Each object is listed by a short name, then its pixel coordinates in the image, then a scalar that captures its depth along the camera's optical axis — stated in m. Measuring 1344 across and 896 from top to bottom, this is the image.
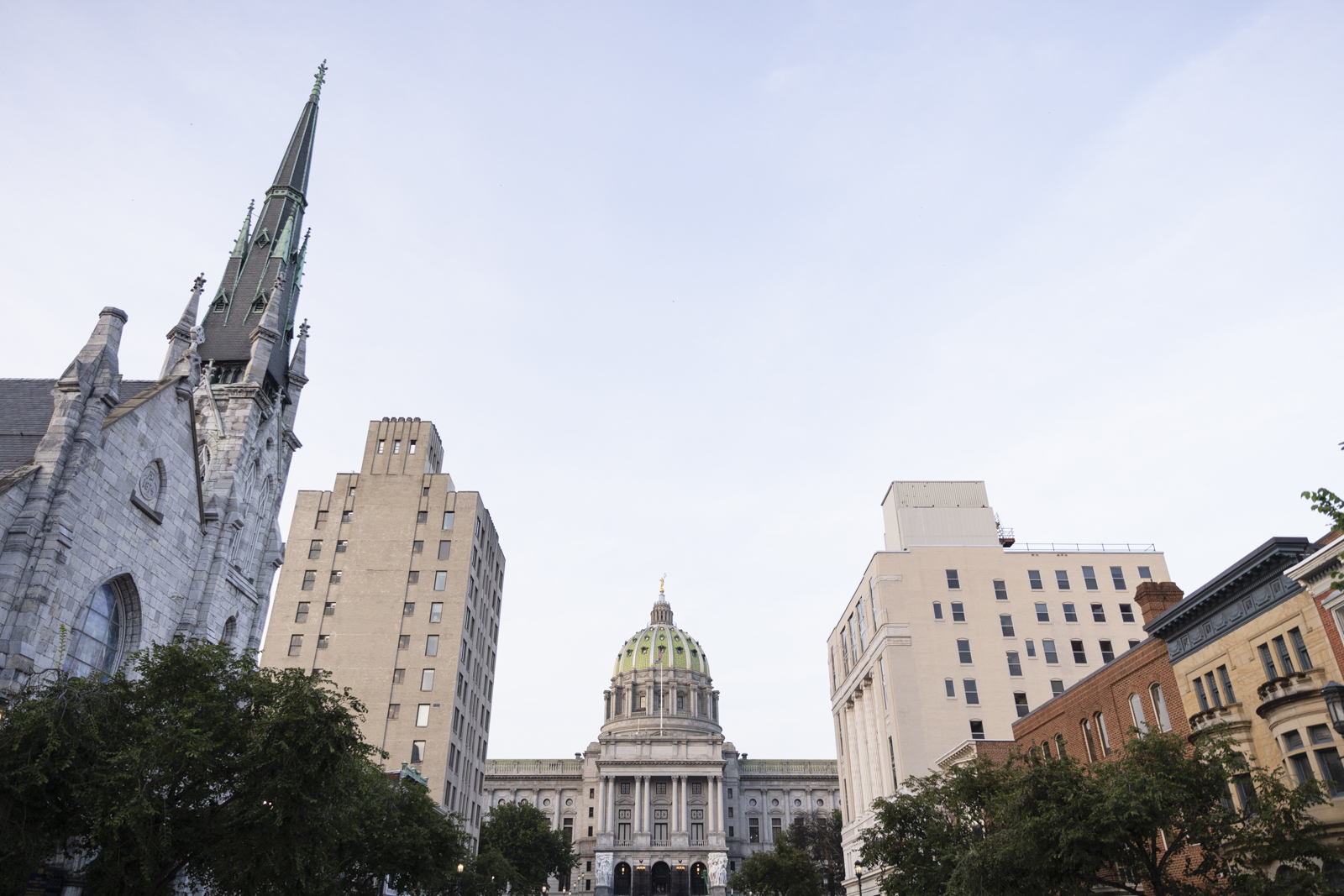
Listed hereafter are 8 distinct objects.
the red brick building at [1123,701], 30.75
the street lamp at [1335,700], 21.72
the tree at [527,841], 86.12
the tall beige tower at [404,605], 69.75
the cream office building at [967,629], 55.75
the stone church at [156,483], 25.84
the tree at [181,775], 19.08
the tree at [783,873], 72.50
